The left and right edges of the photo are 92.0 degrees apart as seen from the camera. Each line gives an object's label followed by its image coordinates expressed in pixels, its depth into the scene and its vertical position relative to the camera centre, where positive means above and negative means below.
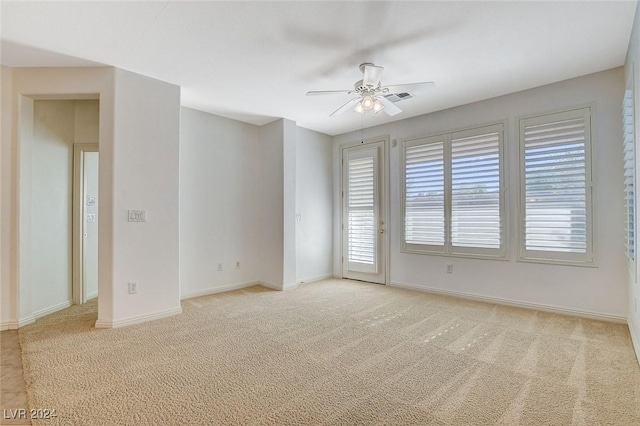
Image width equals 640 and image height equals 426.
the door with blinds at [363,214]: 5.36 +0.00
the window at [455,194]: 4.15 +0.30
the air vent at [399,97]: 3.93 +1.51
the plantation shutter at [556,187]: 3.48 +0.31
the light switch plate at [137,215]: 3.34 -0.02
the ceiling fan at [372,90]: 2.88 +1.19
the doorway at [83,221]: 4.03 -0.10
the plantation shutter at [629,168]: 2.70 +0.41
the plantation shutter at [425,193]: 4.65 +0.32
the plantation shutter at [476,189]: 4.13 +0.35
